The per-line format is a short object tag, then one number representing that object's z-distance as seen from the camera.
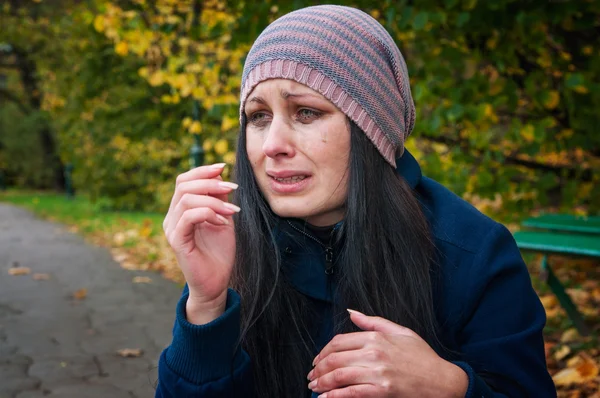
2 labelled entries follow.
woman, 1.60
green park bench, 3.14
